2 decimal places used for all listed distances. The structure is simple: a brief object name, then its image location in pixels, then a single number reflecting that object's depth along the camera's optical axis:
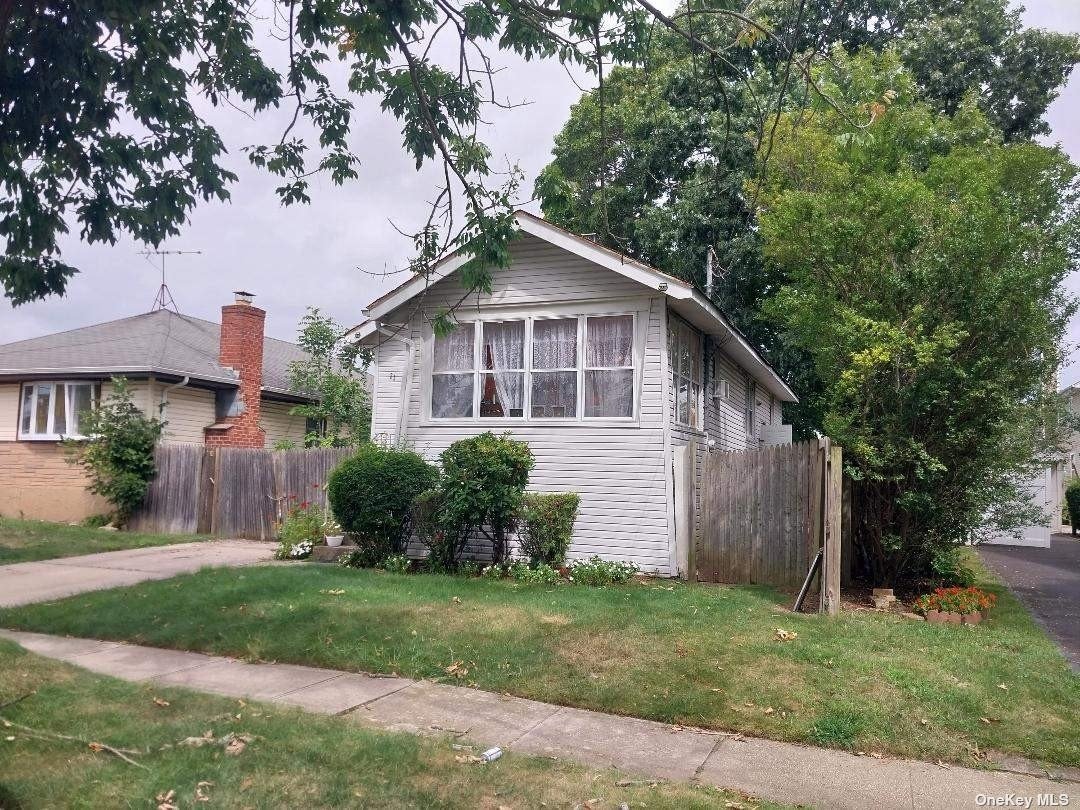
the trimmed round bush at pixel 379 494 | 11.79
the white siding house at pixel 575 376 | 11.91
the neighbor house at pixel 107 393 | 19.14
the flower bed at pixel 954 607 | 8.91
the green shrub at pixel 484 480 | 11.13
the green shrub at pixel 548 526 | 11.45
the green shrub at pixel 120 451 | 17.62
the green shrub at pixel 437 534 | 11.71
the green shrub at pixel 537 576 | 10.93
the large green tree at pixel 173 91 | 7.11
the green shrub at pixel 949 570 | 10.52
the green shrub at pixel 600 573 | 11.12
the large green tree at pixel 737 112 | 20.12
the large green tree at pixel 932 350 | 9.60
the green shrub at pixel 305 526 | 13.80
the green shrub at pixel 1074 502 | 26.45
